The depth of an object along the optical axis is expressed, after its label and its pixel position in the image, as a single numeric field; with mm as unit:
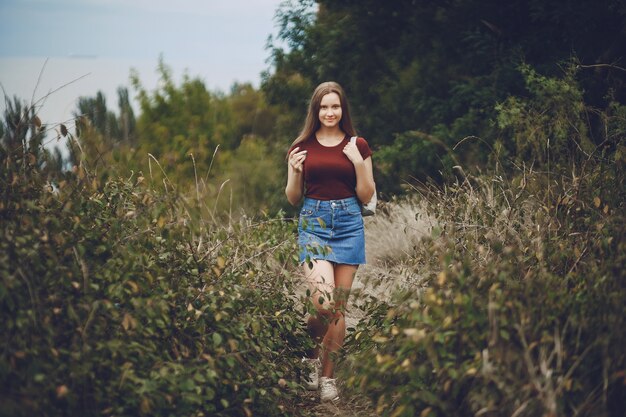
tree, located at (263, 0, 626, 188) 10977
